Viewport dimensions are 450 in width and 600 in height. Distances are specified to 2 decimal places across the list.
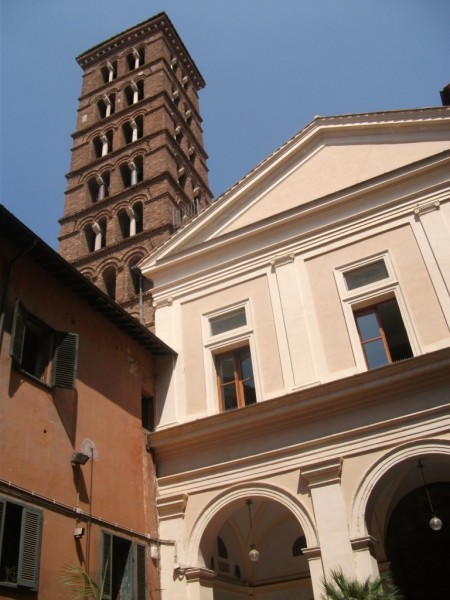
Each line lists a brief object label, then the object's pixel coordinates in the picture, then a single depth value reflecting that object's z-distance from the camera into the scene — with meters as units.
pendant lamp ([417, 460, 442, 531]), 12.37
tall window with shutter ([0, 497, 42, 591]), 9.60
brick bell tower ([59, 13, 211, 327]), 29.06
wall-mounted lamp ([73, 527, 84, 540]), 11.12
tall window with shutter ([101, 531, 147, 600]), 11.73
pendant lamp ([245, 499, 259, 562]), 13.45
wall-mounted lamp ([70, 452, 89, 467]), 11.80
